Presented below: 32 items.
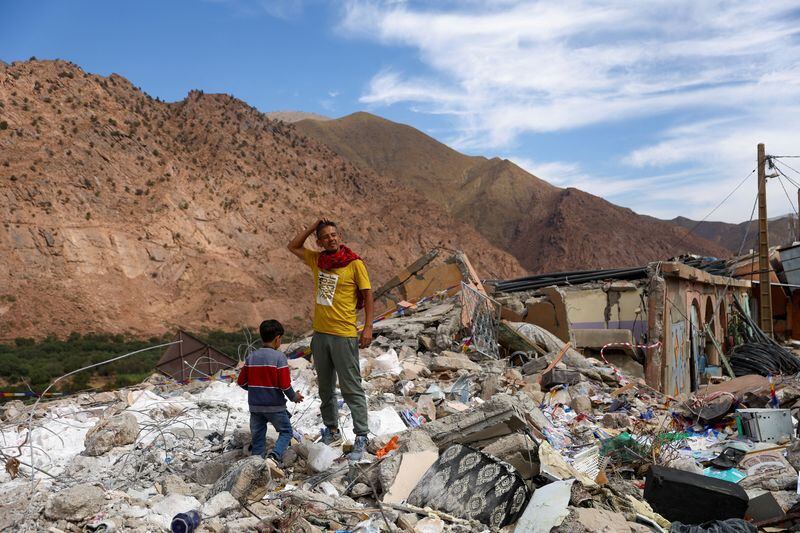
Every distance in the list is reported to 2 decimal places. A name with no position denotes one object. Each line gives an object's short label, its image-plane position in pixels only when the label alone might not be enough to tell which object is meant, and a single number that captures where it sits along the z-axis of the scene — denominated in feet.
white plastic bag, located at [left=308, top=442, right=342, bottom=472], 12.80
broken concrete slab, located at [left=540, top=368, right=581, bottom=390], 24.75
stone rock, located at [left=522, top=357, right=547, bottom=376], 26.66
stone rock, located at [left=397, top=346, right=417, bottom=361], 27.25
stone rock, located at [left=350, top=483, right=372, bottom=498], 11.93
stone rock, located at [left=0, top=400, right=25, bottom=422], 19.80
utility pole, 59.21
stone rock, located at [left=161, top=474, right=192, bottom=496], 12.01
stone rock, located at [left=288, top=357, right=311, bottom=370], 23.69
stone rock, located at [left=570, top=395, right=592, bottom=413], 21.68
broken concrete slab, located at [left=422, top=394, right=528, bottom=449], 13.05
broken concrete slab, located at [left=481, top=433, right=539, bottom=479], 12.30
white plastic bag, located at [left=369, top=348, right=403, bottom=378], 23.25
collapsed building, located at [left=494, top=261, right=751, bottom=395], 35.42
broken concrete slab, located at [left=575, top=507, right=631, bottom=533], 10.66
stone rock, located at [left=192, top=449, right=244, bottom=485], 13.14
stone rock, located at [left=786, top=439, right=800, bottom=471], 16.54
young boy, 13.32
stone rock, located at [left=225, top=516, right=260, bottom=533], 9.82
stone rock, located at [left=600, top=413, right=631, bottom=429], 20.39
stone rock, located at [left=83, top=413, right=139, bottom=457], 14.57
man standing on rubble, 13.67
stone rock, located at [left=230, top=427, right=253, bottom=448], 14.60
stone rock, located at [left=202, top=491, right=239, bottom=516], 10.27
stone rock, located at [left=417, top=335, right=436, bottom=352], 29.25
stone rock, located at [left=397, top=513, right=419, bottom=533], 10.48
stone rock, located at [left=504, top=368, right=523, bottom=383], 24.32
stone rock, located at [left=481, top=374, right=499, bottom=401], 21.07
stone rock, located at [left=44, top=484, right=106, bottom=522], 10.15
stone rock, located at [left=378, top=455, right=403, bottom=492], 11.83
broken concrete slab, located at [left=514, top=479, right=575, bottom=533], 10.45
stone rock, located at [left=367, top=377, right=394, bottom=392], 21.31
